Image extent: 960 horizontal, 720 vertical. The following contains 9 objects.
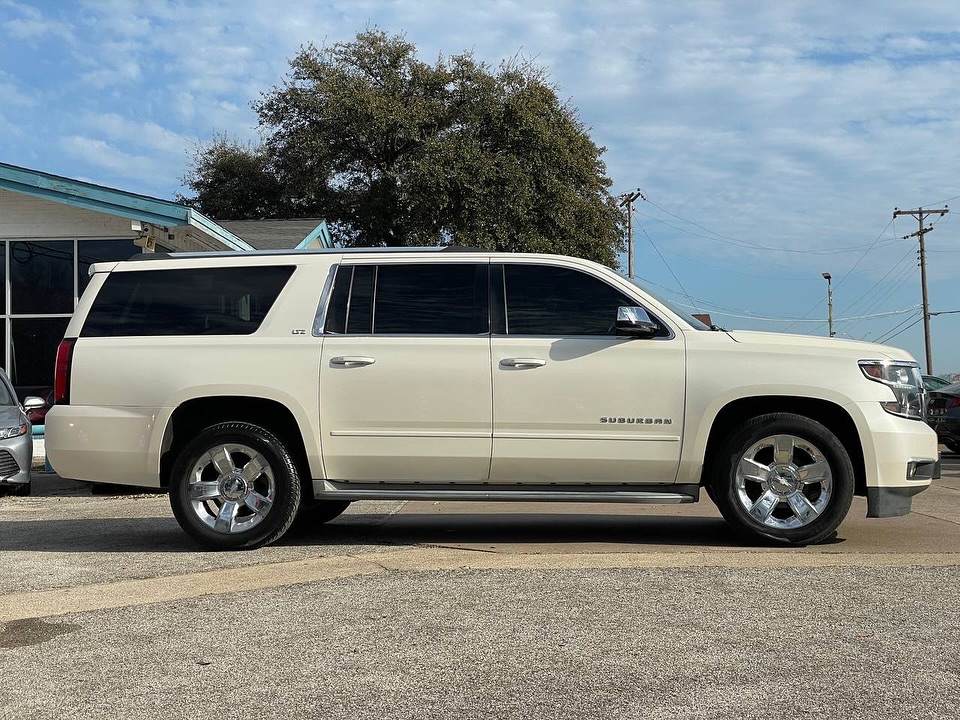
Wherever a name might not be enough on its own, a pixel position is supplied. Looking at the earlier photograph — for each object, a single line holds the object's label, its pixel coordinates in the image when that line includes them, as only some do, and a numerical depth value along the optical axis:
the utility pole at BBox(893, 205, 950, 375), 56.69
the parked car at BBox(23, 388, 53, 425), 15.92
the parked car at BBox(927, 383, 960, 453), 16.50
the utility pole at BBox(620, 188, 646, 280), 49.18
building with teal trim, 16.48
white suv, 6.92
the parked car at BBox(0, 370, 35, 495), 11.92
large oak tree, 33.40
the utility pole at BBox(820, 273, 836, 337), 76.07
